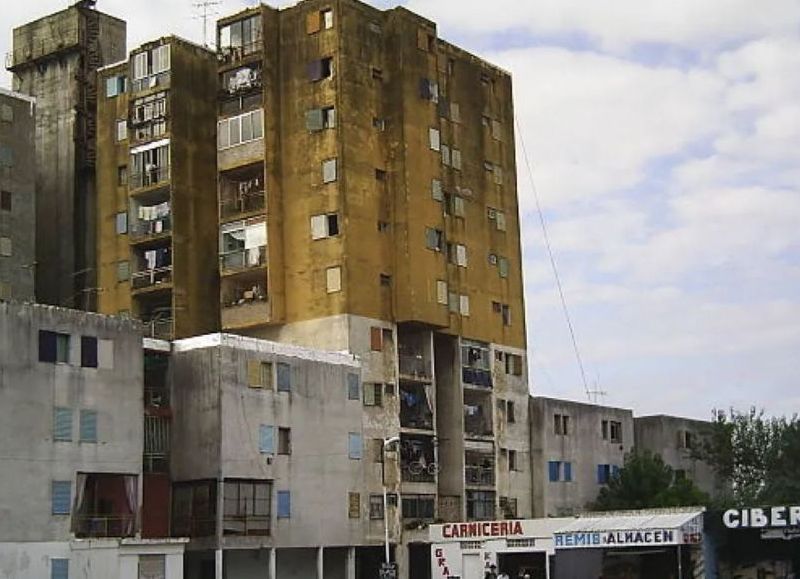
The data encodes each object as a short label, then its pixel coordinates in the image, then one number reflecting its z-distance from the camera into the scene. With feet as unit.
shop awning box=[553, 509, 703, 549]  220.35
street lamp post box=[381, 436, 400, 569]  250.78
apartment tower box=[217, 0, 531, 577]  275.18
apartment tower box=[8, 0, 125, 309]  320.09
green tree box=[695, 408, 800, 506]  316.19
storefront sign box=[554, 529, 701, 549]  219.41
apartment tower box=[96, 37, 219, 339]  290.56
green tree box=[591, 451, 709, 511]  298.56
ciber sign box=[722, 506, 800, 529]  212.23
